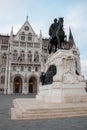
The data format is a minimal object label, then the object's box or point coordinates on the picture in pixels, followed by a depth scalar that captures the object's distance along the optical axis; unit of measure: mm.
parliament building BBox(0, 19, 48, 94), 27703
